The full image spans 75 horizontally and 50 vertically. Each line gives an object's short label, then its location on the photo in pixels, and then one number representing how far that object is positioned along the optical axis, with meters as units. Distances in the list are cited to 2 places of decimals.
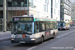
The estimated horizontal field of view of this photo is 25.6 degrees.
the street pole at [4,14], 35.62
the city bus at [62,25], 49.42
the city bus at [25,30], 13.65
